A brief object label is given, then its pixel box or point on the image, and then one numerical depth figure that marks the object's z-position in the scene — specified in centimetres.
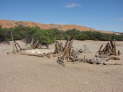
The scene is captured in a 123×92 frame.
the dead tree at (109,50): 766
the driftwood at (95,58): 591
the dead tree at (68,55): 610
